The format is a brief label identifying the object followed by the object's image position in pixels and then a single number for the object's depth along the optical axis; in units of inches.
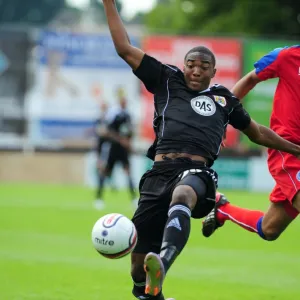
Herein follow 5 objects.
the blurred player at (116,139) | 1659.7
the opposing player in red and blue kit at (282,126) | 701.3
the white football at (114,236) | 537.0
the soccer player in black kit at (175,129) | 580.4
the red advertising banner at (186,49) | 2368.4
